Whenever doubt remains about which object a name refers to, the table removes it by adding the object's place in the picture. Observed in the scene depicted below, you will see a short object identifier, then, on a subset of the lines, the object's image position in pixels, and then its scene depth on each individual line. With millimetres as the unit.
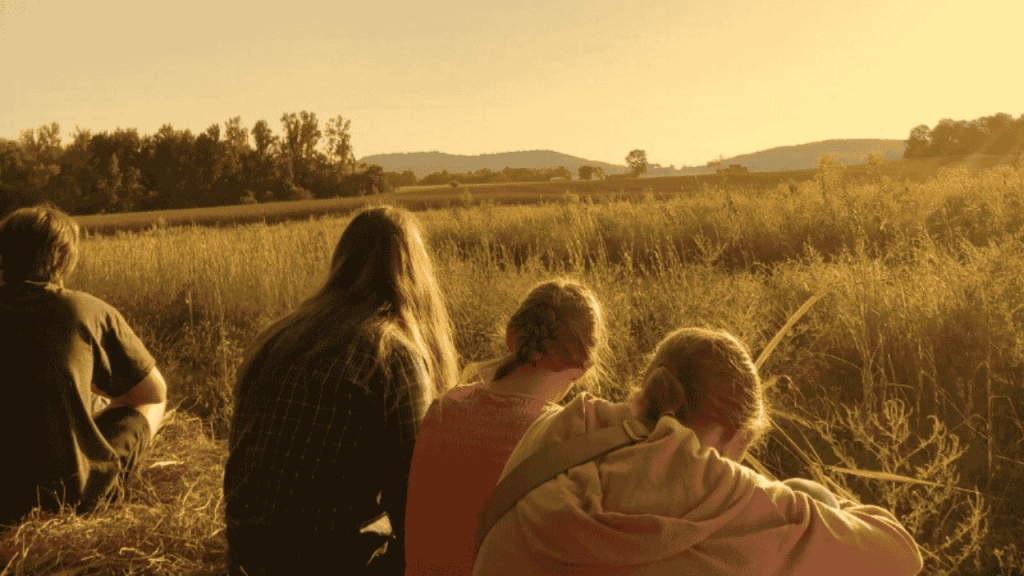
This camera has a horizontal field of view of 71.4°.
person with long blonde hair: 1994
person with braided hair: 1676
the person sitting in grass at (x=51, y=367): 2727
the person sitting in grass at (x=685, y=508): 1181
